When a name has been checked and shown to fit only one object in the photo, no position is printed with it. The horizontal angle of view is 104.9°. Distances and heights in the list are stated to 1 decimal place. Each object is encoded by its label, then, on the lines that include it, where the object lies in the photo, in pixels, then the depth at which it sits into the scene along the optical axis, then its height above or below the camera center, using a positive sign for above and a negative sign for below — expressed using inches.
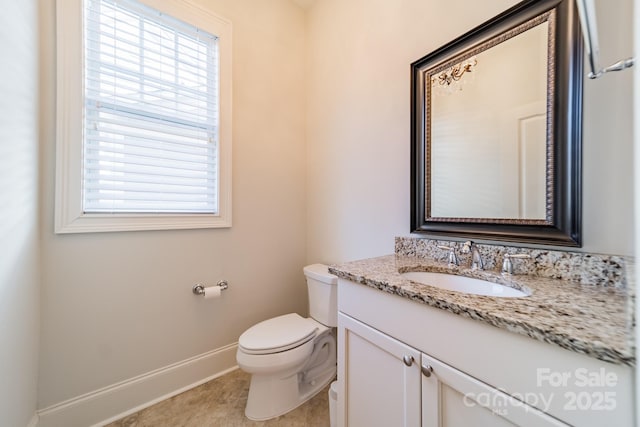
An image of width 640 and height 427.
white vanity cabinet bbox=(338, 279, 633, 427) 18.8 -15.9
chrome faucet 40.2 -6.7
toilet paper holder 61.4 -19.1
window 48.1 +21.6
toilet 50.7 -30.6
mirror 33.1 +13.6
